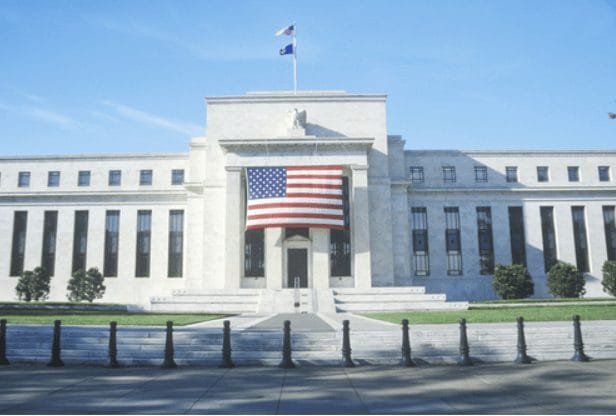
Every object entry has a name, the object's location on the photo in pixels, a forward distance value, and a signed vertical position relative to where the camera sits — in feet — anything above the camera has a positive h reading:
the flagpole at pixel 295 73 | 155.43 +61.49
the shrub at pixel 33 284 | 143.54 -0.35
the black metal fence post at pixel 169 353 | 44.42 -6.20
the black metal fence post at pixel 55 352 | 45.29 -6.06
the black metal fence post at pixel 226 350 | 44.65 -6.07
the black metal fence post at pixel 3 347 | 46.01 -5.63
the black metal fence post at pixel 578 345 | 46.32 -6.30
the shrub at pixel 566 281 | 135.54 -1.72
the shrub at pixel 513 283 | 136.05 -1.95
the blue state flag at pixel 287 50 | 147.43 +64.82
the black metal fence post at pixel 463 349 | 45.03 -6.35
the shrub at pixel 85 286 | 145.28 -1.04
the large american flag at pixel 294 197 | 128.36 +20.28
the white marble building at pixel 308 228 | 141.49 +21.06
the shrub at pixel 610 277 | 136.56 -0.83
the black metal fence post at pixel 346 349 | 44.60 -6.17
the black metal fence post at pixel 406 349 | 44.88 -6.24
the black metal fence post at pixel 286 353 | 44.27 -6.34
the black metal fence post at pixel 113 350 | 44.75 -5.91
